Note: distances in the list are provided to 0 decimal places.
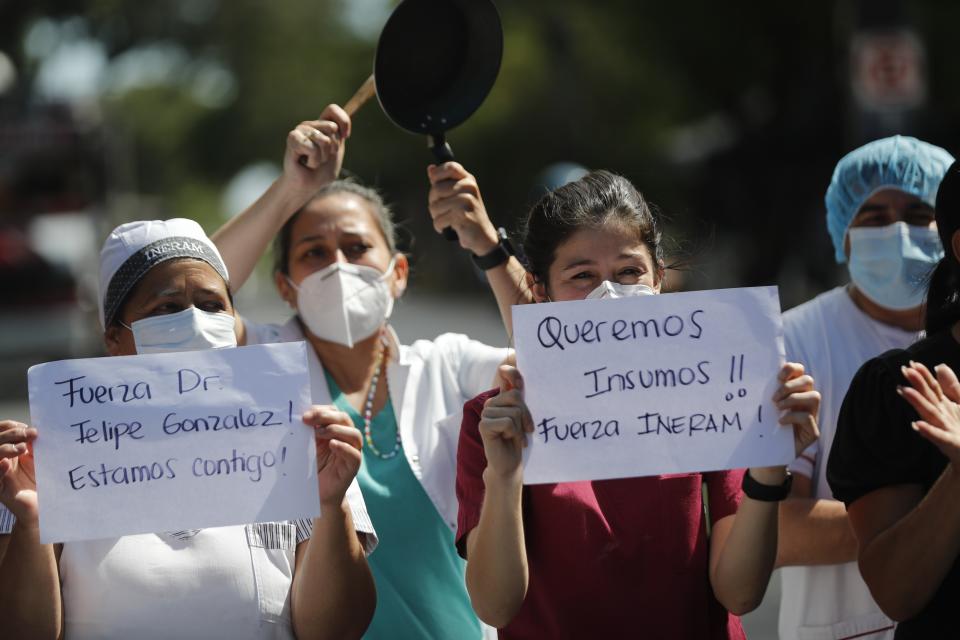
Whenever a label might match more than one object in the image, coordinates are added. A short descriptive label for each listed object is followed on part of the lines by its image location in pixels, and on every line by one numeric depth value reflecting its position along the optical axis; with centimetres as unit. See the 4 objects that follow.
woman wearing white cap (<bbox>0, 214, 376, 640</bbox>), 530
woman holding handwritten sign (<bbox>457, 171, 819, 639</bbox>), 519
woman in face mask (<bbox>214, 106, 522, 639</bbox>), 677
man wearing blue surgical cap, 670
